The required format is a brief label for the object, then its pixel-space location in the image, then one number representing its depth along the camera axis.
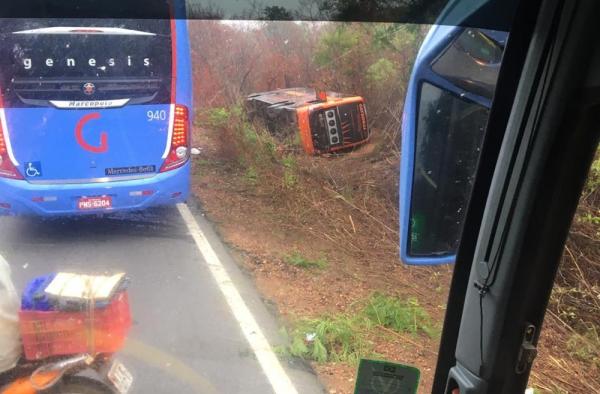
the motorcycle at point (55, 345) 2.15
